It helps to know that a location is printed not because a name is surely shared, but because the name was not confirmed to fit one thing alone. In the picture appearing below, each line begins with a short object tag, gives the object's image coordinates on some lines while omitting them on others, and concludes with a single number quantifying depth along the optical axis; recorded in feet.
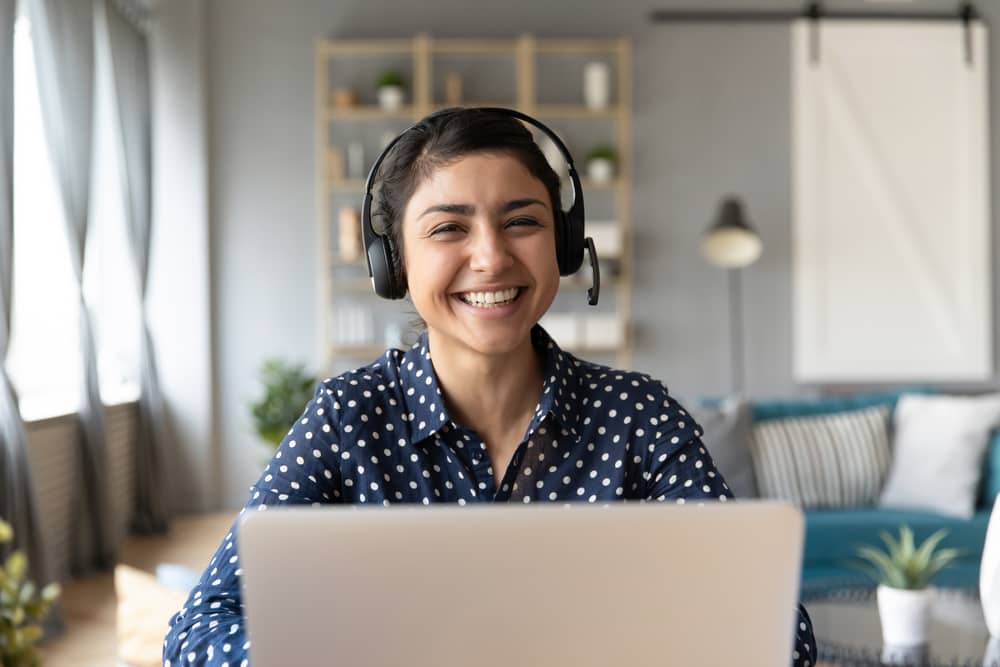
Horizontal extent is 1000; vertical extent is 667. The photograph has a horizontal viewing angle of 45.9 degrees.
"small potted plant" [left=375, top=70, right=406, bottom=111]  20.49
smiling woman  4.20
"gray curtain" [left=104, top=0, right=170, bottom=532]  18.83
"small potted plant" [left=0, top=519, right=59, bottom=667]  5.00
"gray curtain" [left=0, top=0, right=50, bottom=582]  12.76
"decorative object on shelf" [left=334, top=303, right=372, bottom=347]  20.66
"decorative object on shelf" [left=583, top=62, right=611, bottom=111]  20.76
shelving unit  20.71
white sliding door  21.24
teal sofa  13.48
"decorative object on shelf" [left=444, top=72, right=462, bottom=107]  20.80
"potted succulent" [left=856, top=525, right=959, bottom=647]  8.59
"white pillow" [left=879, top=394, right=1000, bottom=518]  14.25
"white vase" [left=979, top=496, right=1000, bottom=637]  4.89
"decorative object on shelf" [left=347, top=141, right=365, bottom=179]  20.83
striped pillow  14.21
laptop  2.32
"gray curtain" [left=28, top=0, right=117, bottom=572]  15.29
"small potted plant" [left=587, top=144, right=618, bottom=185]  20.68
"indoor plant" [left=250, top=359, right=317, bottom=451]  19.20
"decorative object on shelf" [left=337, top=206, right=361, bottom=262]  20.61
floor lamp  19.72
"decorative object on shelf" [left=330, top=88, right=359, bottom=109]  20.72
